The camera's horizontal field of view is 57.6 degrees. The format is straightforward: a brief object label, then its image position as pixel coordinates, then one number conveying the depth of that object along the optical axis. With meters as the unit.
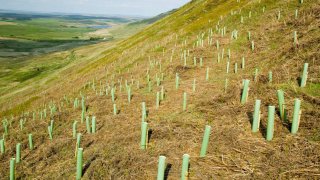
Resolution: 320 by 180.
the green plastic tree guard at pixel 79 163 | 8.71
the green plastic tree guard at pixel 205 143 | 8.28
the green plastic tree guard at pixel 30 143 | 13.08
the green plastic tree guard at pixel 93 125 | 12.72
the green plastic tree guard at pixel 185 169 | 7.26
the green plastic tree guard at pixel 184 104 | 12.91
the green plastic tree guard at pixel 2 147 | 13.15
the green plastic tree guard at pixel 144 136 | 9.70
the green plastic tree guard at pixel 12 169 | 9.53
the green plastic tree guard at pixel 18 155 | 11.26
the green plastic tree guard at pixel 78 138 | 10.53
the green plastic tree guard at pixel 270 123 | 8.30
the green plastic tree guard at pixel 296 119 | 8.18
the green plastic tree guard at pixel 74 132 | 12.63
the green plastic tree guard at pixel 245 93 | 11.50
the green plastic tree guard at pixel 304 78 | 11.32
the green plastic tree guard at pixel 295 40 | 15.98
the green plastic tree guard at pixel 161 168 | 7.03
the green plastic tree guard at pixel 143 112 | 12.74
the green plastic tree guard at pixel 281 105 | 9.45
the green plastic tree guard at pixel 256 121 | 9.12
